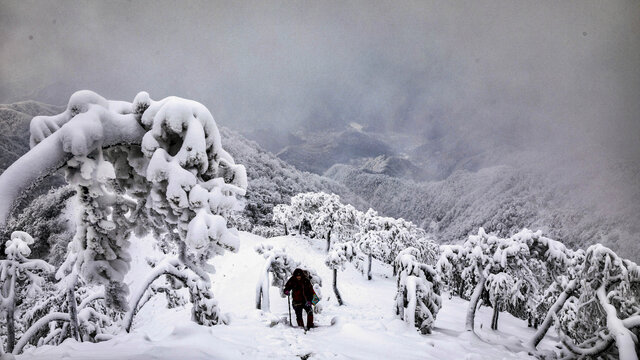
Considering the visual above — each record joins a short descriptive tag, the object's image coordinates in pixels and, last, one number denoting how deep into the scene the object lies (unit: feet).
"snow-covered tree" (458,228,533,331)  29.71
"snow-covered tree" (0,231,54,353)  26.42
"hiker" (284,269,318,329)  25.55
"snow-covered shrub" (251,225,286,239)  154.32
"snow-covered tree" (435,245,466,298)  33.24
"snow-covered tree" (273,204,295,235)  140.36
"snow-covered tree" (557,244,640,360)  19.61
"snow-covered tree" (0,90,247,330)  8.76
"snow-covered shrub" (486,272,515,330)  33.83
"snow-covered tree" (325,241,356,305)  63.52
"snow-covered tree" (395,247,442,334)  28.50
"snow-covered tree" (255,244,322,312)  36.06
